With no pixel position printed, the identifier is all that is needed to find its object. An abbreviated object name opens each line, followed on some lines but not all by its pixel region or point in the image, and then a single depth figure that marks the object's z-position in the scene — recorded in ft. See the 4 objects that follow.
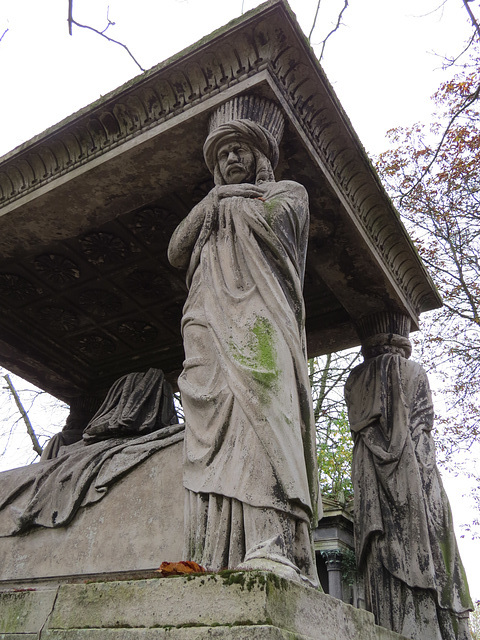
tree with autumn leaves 38.70
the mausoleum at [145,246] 12.94
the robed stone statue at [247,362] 8.61
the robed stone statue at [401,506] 14.44
